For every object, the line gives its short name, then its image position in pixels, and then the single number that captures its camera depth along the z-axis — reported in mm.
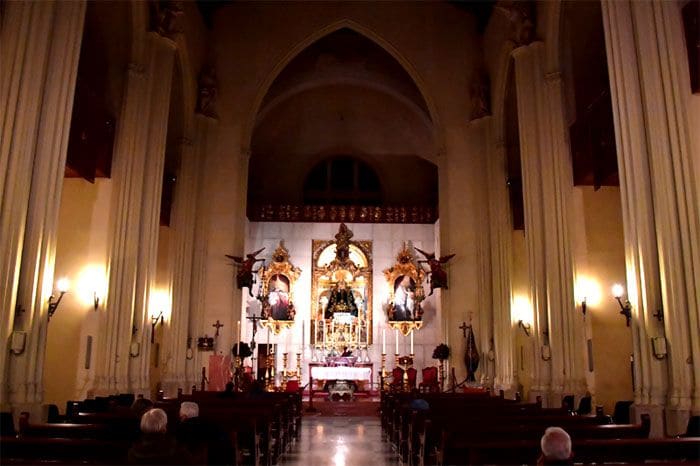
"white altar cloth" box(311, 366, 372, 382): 20797
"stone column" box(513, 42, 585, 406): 11898
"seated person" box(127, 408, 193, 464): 4305
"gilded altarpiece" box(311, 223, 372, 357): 23719
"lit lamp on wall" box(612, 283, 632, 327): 11993
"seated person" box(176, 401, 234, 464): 5820
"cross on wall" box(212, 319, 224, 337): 17281
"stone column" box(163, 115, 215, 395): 16438
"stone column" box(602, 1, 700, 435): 7773
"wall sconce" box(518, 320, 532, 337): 15431
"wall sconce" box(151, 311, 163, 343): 16266
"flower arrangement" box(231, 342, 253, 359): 17427
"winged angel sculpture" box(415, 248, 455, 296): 18625
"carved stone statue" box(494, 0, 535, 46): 14031
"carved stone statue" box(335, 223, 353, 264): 23922
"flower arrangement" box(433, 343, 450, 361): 17891
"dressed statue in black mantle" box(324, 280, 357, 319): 23750
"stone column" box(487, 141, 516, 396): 16438
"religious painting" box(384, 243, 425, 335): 23609
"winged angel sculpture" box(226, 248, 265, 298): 18500
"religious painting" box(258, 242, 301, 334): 23609
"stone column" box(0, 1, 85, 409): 7996
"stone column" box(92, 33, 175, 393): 11953
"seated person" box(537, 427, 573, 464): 3732
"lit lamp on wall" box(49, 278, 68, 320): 11398
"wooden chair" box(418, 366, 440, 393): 17938
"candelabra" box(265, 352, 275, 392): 19831
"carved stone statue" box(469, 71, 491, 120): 18750
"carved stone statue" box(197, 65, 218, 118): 18656
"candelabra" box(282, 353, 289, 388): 22200
